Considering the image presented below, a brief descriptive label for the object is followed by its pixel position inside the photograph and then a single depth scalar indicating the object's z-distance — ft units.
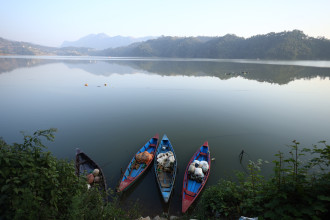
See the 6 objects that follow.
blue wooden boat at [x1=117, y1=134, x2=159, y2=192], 35.34
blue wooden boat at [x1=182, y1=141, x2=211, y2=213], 30.89
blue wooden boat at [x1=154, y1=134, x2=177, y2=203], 33.45
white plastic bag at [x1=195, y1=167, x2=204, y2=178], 35.06
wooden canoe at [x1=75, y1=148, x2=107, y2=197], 39.05
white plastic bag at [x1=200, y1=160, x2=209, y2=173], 37.14
